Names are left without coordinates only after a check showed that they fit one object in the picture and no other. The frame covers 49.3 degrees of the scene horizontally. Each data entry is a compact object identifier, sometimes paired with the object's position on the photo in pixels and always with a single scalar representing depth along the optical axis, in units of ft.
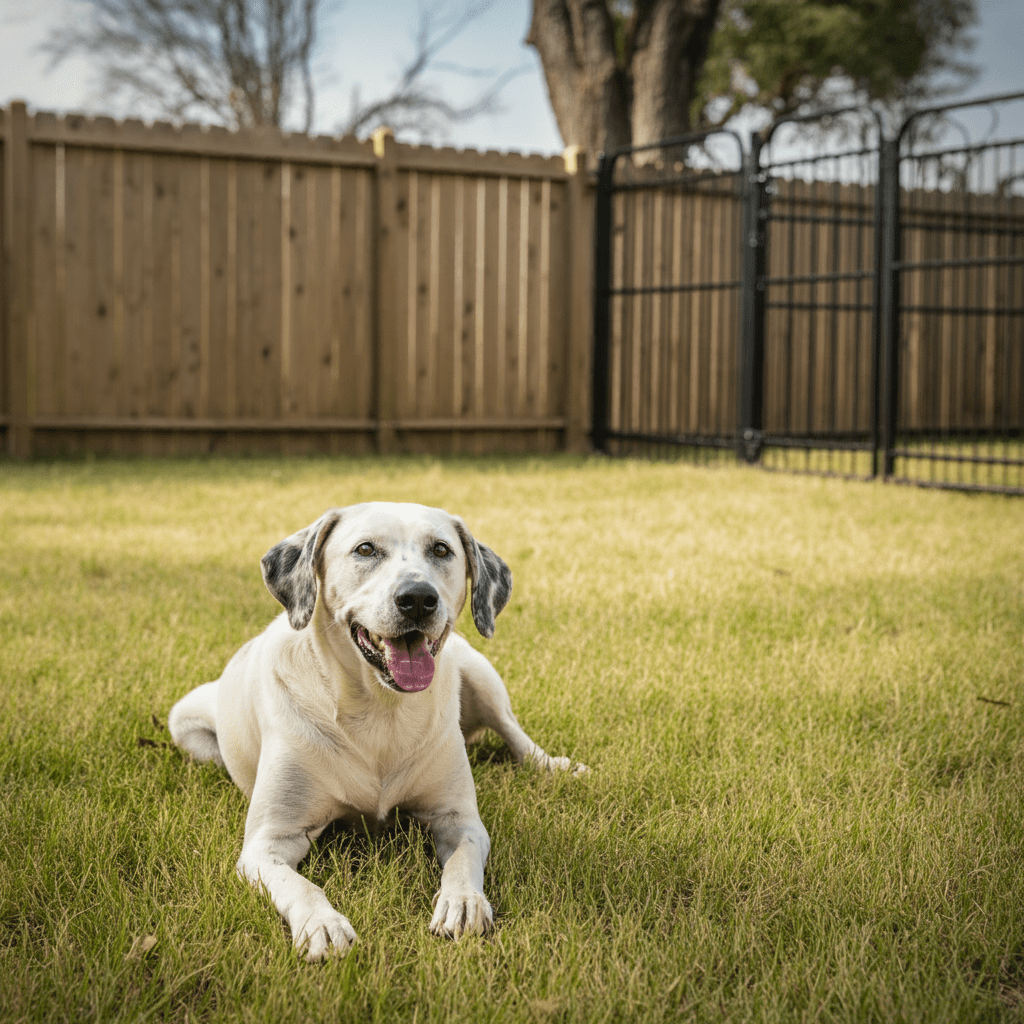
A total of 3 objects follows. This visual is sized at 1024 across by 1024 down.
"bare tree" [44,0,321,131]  71.67
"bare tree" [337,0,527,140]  76.02
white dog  7.57
